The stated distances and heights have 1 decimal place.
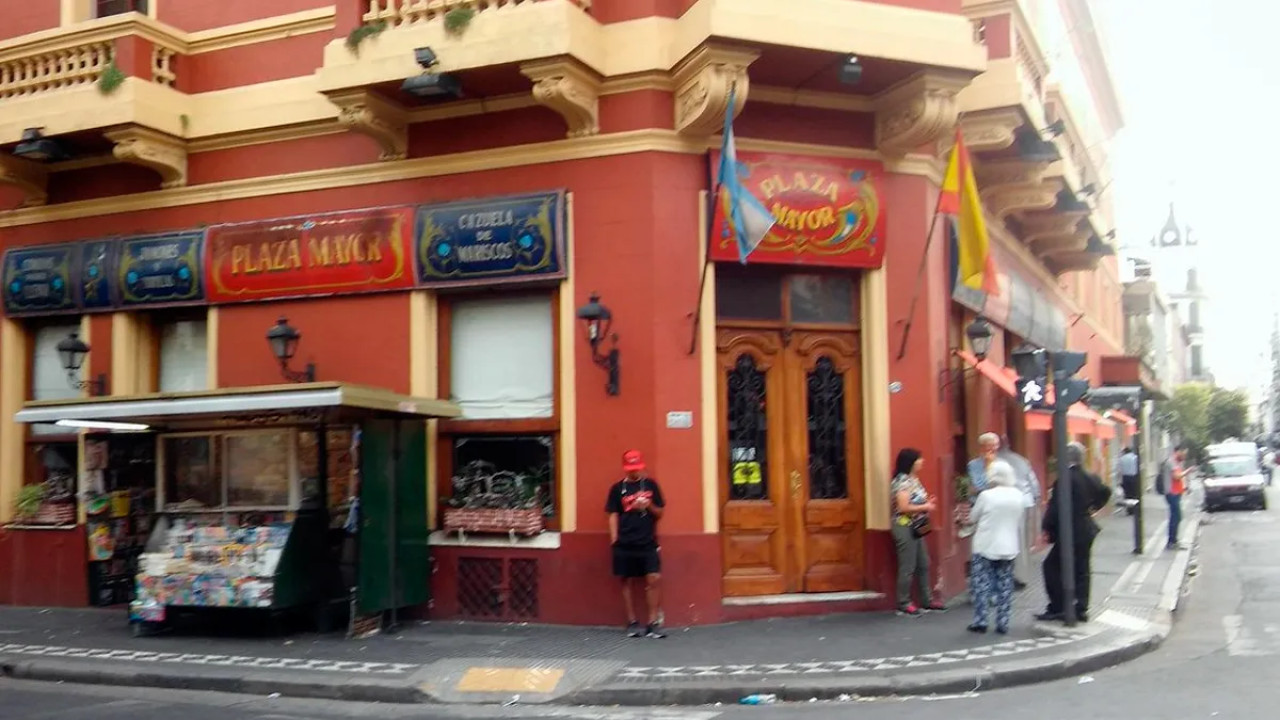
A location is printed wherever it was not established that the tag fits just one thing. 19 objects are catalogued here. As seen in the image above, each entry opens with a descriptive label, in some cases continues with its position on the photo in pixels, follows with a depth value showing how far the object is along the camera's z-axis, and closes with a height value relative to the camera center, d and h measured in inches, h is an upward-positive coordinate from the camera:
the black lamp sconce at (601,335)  418.3 +42.2
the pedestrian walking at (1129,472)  828.0 -32.4
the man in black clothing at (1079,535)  414.0 -39.9
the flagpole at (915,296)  446.6 +58.0
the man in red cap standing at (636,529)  396.5 -32.6
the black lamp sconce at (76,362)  511.5 +43.3
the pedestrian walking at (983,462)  430.6 -11.3
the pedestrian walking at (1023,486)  481.0 -24.0
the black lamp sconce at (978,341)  506.0 +44.8
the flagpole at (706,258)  418.0 +71.5
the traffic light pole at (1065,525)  399.6 -34.8
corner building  422.9 +85.2
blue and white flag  391.9 +84.7
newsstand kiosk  400.5 -20.7
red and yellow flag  433.7 +86.6
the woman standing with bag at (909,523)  427.8 -34.9
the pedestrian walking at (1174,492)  731.4 -42.8
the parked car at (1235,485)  1261.1 -65.4
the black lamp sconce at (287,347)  465.7 +43.9
